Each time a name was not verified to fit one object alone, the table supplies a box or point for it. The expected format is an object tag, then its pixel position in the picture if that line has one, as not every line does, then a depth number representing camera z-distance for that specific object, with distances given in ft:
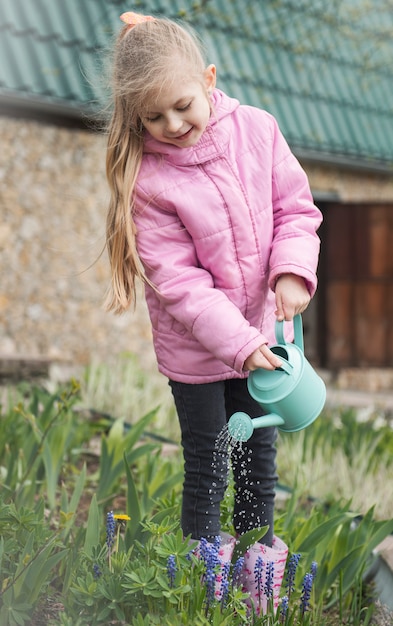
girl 12.21
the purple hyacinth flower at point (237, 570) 12.41
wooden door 49.58
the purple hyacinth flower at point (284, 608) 12.00
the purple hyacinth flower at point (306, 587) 12.11
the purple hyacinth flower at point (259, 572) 12.44
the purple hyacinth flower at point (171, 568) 11.06
